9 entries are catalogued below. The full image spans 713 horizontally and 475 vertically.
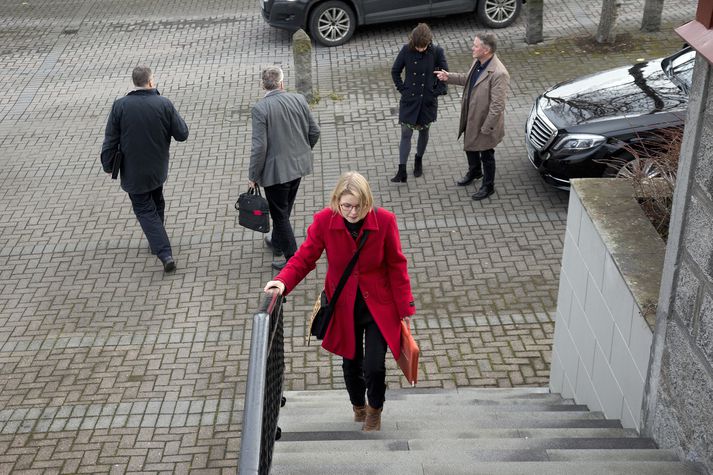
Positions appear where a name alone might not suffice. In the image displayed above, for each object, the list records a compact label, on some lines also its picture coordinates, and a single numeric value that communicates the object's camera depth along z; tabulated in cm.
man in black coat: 1434
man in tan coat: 1611
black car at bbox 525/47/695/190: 1611
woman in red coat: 860
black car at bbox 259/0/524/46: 2723
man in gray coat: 1397
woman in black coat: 1700
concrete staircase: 735
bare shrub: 1028
